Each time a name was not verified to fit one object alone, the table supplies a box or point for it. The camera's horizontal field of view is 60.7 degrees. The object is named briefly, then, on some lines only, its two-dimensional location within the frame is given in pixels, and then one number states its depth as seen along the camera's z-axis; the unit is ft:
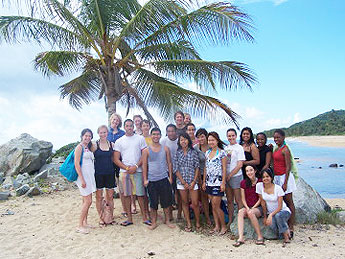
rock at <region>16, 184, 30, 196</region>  29.09
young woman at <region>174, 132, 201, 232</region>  17.61
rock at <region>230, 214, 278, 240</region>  17.04
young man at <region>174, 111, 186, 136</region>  19.80
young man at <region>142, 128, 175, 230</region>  18.13
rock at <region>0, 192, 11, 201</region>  27.73
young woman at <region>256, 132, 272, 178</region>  17.44
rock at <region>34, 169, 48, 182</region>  33.42
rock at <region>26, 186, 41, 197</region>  28.81
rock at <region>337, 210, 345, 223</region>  22.97
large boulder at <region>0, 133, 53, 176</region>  37.11
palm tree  26.35
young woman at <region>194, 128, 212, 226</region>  18.19
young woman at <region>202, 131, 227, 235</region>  16.96
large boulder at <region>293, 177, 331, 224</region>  21.20
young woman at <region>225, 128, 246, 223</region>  16.98
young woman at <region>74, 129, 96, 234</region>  17.53
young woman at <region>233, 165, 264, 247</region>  16.51
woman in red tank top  17.02
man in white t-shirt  18.28
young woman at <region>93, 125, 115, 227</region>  18.29
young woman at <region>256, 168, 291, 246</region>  16.22
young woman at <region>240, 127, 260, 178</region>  17.25
